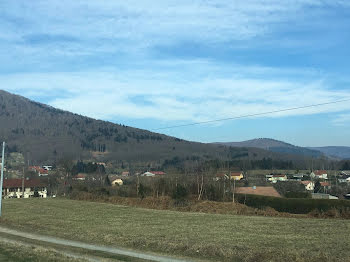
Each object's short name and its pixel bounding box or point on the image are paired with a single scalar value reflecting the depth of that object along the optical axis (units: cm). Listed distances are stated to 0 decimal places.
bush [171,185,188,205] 4770
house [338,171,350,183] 12489
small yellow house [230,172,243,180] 11168
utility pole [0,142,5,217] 2938
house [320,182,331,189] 8375
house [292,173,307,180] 11926
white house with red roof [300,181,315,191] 8668
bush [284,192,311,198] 5551
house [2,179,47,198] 8806
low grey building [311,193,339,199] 5922
